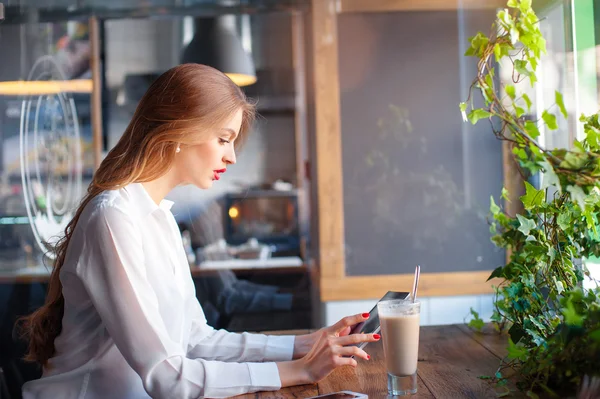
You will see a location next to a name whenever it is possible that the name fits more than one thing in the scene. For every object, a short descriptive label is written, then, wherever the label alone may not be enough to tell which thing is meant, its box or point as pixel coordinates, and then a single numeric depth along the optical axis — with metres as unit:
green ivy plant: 1.15
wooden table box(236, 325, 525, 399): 1.41
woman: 1.45
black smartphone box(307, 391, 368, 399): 1.35
